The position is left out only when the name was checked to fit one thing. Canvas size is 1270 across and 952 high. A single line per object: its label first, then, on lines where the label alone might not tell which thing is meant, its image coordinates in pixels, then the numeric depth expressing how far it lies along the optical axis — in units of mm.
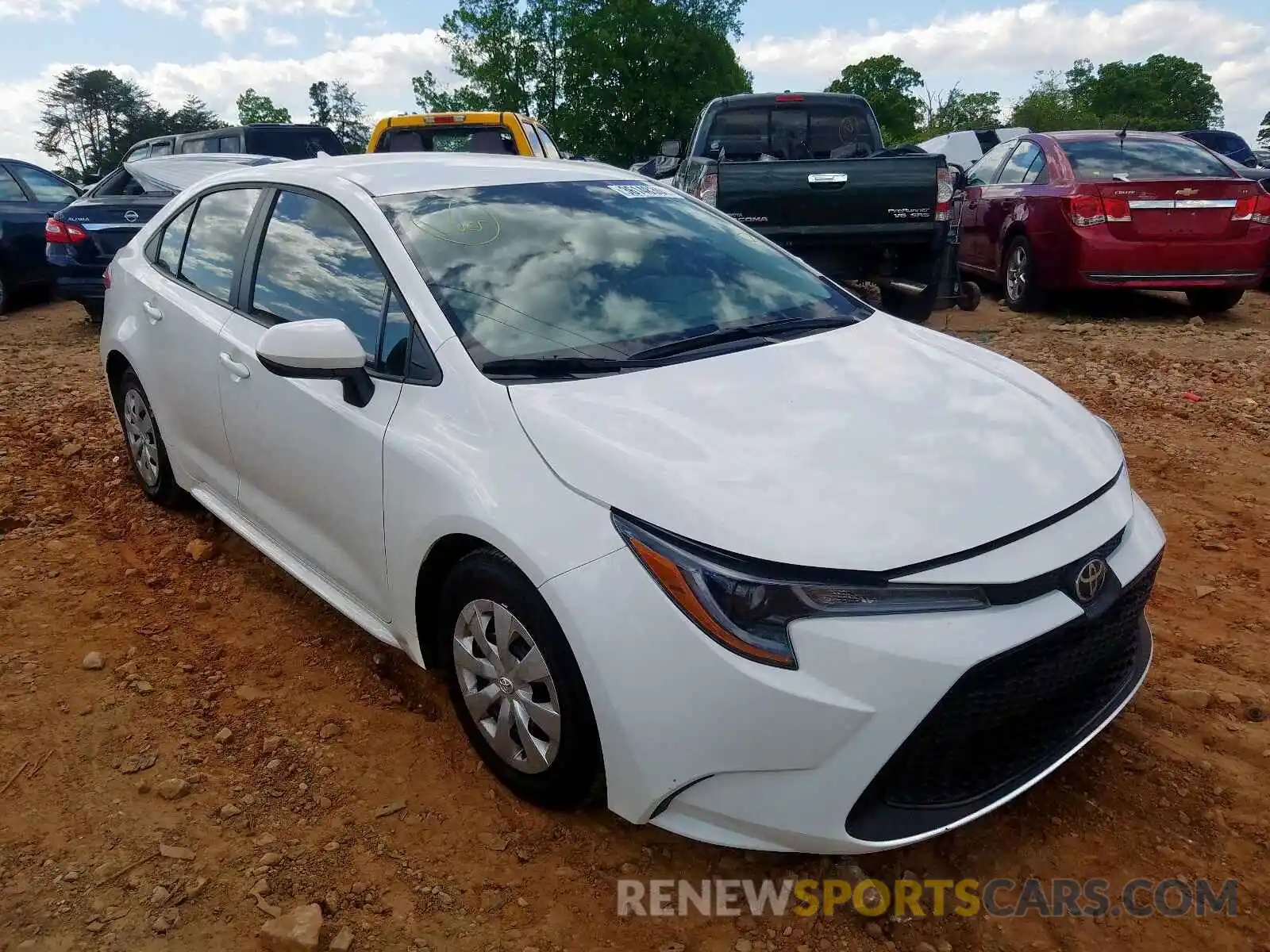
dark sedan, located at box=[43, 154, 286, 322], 8453
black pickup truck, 7027
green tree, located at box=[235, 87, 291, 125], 81225
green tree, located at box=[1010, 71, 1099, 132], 57716
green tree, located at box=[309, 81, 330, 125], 97312
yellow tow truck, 9266
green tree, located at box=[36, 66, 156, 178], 72000
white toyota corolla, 1961
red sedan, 7664
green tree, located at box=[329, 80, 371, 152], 94438
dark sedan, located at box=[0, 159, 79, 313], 9891
